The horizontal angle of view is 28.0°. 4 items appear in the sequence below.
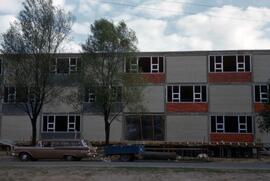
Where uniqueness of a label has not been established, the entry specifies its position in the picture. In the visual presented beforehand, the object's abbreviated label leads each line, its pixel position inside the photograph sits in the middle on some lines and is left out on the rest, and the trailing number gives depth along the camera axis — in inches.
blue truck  1446.9
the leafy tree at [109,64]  1675.9
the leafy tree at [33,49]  1670.8
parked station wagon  1444.4
